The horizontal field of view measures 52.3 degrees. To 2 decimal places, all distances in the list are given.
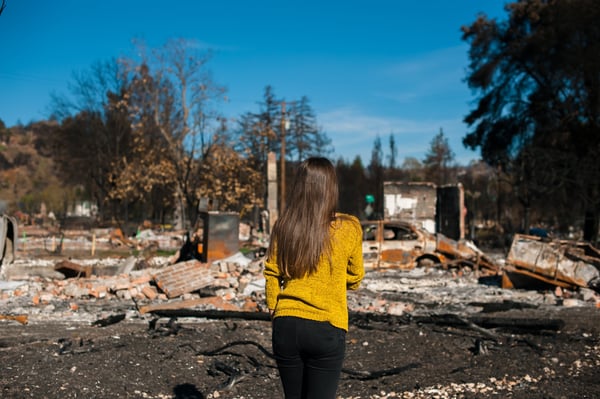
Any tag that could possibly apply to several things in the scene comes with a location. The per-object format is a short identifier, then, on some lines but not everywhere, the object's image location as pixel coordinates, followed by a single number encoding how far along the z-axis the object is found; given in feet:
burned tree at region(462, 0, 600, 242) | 92.32
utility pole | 106.52
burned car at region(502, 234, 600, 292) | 41.88
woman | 9.80
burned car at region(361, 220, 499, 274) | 55.42
